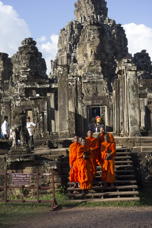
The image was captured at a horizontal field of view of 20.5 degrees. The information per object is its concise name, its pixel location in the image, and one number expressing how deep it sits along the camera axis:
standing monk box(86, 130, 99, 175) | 11.52
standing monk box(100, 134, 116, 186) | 11.19
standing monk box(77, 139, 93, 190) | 11.09
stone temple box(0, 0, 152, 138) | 16.72
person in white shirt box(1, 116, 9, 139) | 19.14
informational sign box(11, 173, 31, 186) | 10.75
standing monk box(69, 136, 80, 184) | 11.29
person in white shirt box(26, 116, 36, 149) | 16.44
